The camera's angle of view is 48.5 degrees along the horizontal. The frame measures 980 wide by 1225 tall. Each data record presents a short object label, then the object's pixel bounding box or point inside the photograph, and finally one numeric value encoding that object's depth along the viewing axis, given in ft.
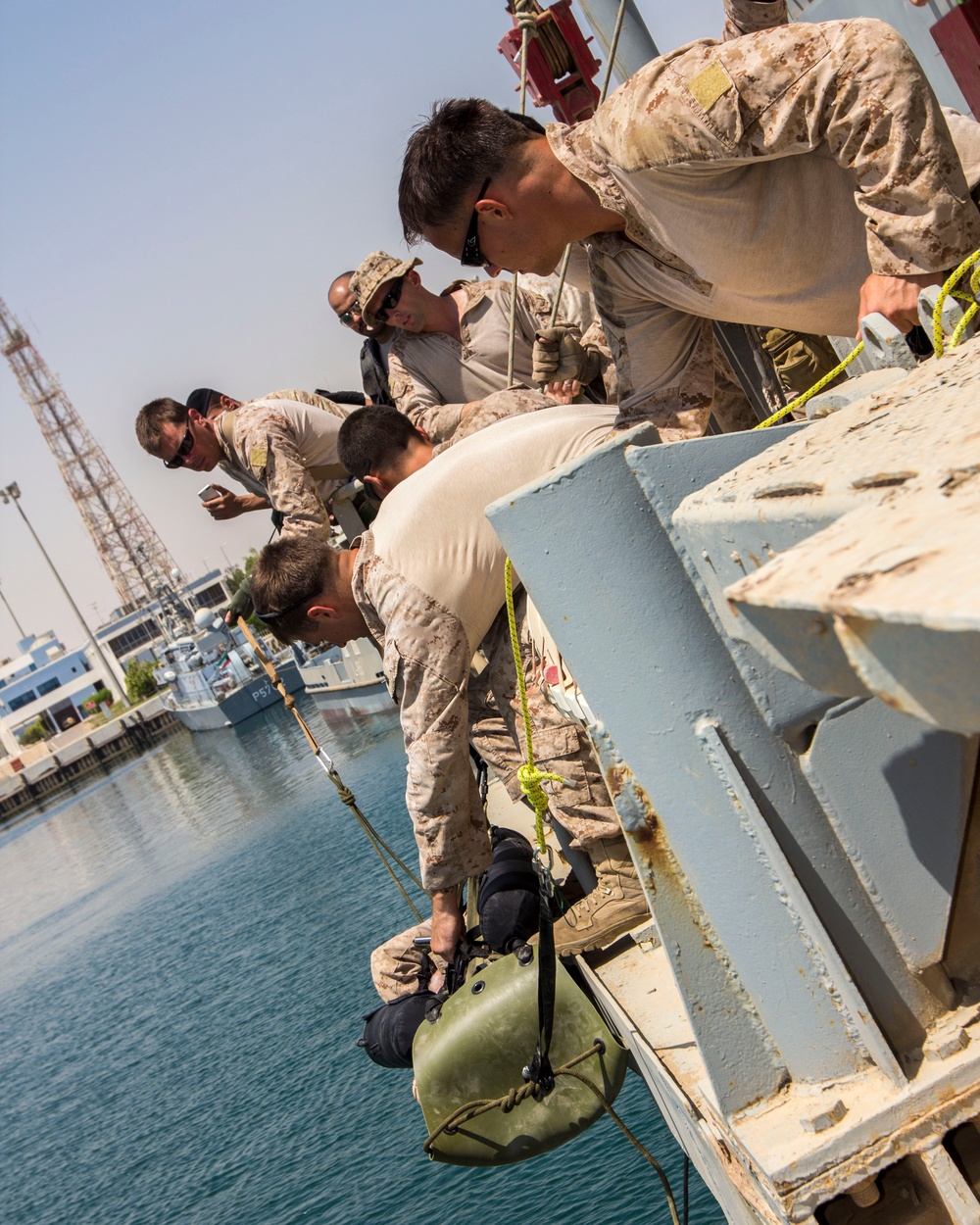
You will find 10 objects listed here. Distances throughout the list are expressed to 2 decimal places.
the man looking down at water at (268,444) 14.98
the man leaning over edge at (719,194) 6.75
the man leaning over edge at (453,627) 9.95
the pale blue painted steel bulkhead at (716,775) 5.90
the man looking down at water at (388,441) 12.16
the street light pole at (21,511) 201.26
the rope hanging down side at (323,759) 15.51
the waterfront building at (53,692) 277.44
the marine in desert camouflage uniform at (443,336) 13.66
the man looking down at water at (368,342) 14.74
